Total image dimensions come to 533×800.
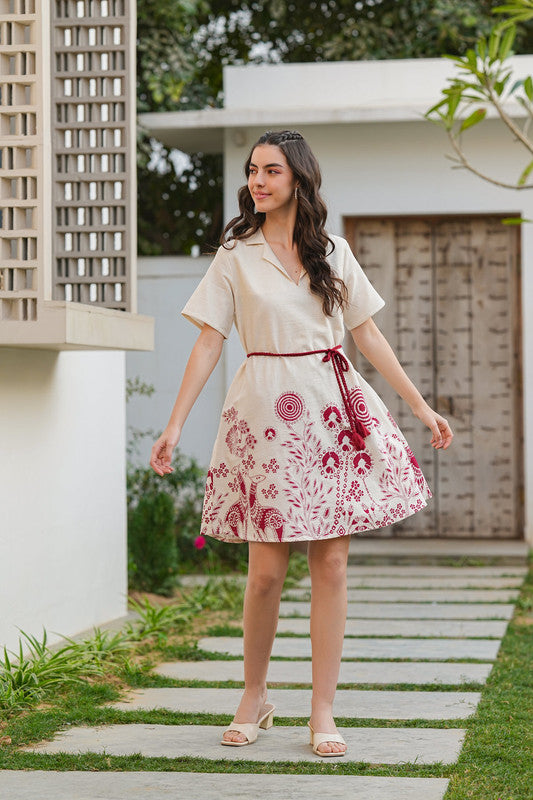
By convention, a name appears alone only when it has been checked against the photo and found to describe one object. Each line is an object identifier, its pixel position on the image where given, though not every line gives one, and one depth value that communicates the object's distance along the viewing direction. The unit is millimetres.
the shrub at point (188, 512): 7148
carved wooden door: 8117
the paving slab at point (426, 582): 6660
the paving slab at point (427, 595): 6184
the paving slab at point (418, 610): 5676
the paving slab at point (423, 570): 7157
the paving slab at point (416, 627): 5211
